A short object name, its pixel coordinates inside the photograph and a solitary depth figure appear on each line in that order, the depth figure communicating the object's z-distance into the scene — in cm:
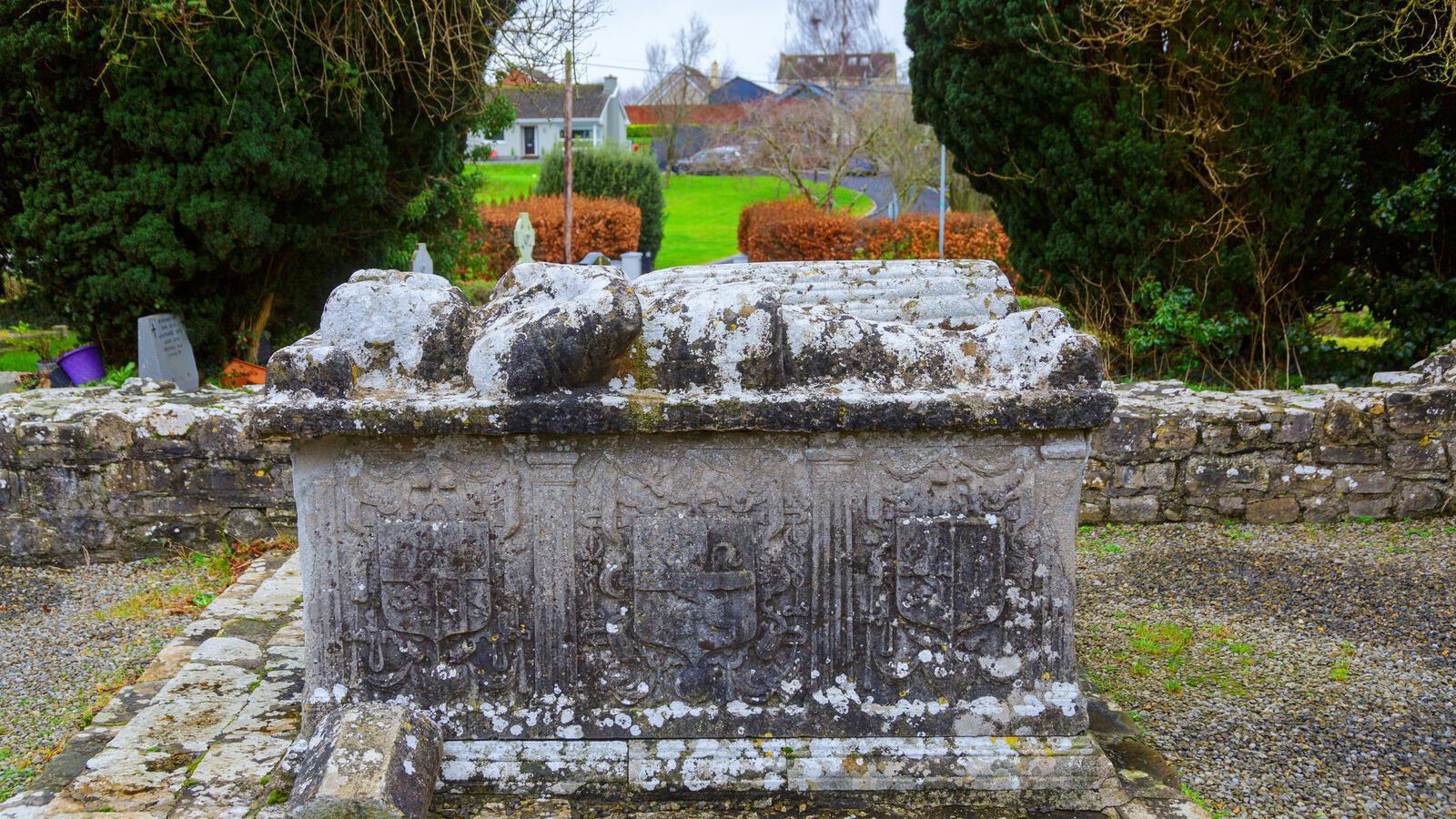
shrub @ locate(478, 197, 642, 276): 2138
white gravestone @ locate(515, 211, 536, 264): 1619
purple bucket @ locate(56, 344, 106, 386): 718
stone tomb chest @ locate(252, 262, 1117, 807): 271
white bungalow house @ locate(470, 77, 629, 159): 4284
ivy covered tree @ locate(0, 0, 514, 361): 624
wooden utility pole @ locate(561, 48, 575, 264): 1844
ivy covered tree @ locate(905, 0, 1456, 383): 675
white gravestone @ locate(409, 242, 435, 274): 1080
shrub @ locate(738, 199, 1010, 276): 1895
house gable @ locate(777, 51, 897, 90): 3397
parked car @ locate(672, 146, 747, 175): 3912
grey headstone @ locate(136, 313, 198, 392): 687
